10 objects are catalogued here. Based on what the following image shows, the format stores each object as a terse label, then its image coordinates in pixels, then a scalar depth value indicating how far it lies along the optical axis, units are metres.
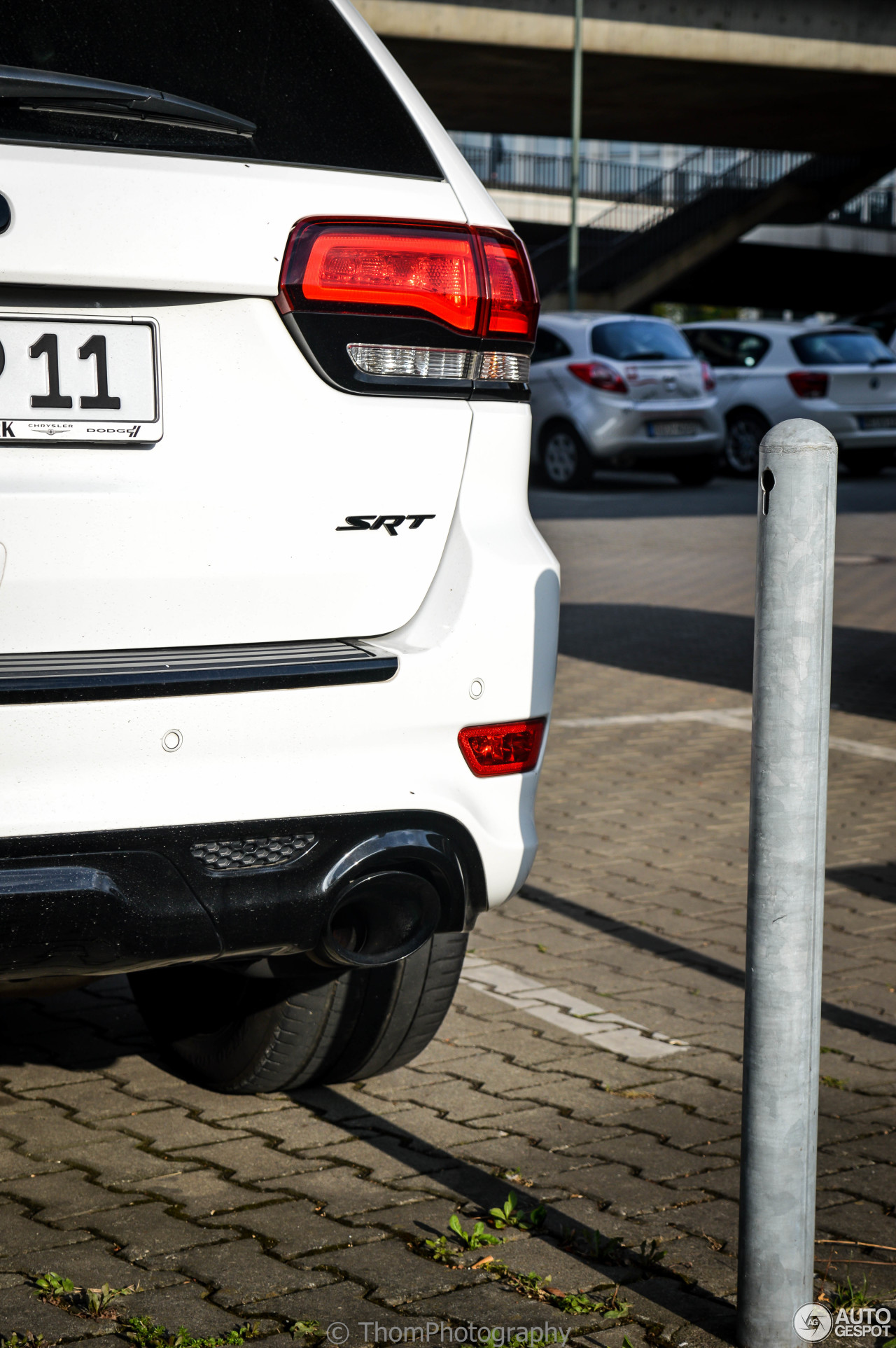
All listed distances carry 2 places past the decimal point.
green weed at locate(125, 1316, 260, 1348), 2.35
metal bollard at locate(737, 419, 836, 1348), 2.24
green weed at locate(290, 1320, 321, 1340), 2.40
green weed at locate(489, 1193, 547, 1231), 2.74
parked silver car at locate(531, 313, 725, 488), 17.67
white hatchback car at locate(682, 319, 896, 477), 18.75
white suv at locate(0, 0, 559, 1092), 2.29
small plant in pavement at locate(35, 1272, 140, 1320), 2.46
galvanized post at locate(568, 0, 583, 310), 30.03
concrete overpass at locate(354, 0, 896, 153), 30.47
